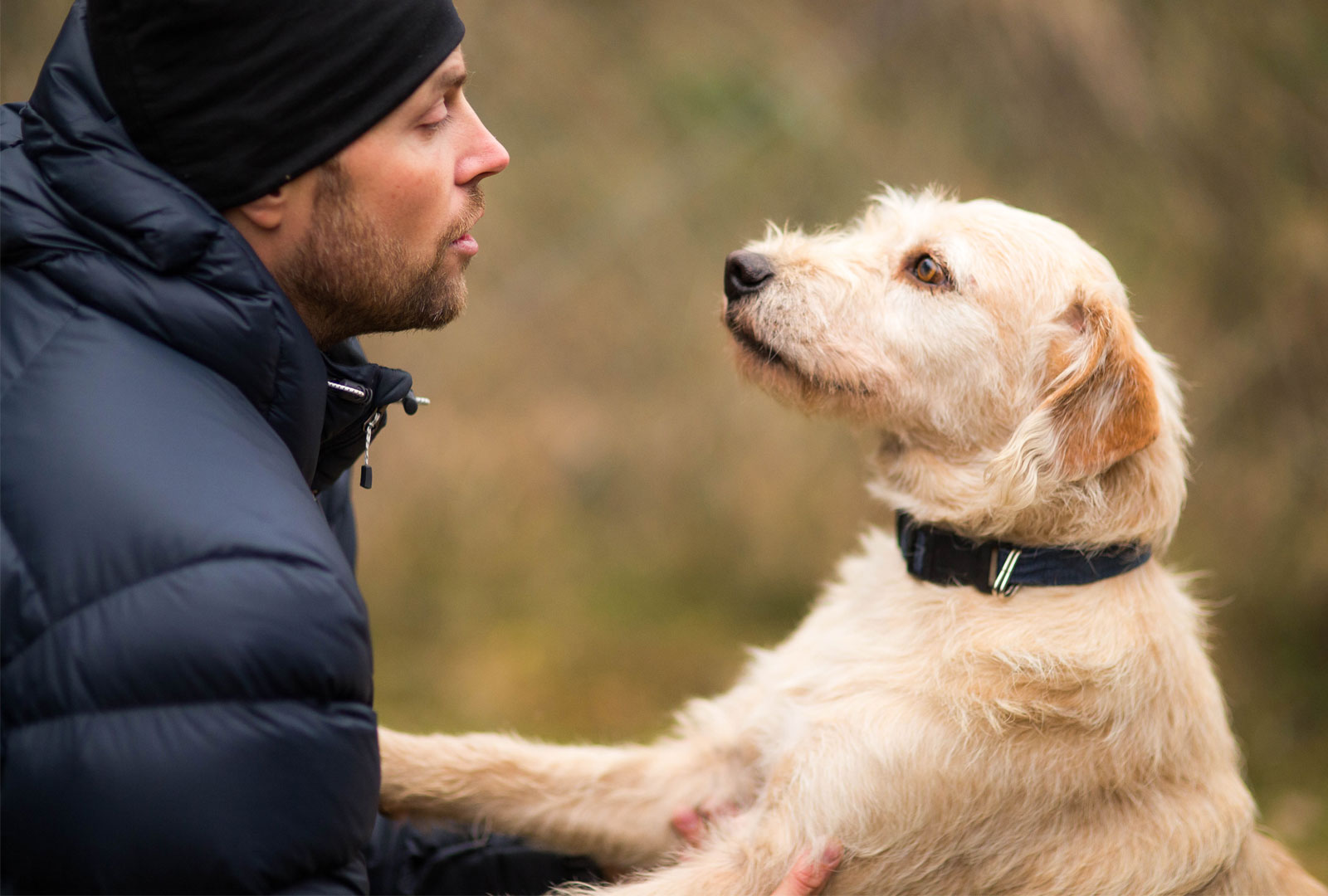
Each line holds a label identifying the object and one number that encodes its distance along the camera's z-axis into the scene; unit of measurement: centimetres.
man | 269
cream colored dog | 288
